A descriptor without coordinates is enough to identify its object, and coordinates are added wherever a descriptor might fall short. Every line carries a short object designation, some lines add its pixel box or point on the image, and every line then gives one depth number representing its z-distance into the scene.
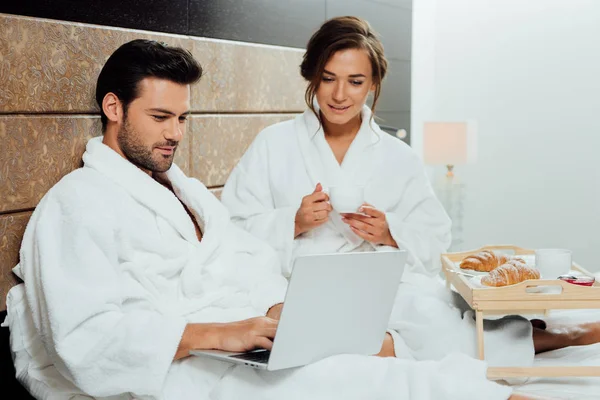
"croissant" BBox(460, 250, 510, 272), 2.52
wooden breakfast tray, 2.22
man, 1.87
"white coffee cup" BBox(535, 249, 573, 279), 2.45
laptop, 1.77
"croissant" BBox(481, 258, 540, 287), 2.30
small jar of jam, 2.28
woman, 2.66
